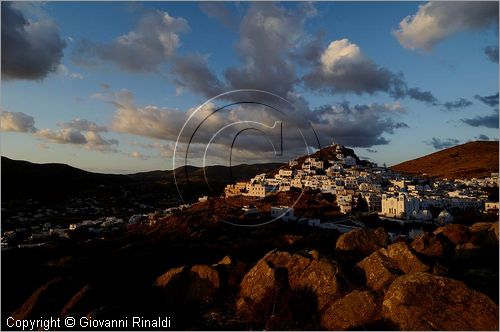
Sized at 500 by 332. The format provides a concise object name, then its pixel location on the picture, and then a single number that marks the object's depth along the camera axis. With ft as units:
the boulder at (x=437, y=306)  40.47
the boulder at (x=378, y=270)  50.99
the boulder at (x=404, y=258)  55.62
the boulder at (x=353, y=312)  44.64
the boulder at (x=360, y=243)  73.62
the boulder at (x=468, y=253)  61.84
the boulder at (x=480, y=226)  93.66
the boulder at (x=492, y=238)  70.13
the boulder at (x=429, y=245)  67.74
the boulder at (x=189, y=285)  55.88
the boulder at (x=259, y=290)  50.57
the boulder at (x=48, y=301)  51.78
